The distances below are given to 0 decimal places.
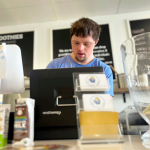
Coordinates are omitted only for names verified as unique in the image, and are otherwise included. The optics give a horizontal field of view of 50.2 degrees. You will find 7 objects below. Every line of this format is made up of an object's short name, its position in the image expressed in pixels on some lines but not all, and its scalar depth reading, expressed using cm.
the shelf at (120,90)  184
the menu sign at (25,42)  229
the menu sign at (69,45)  221
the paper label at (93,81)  56
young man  113
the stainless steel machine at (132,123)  155
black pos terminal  61
